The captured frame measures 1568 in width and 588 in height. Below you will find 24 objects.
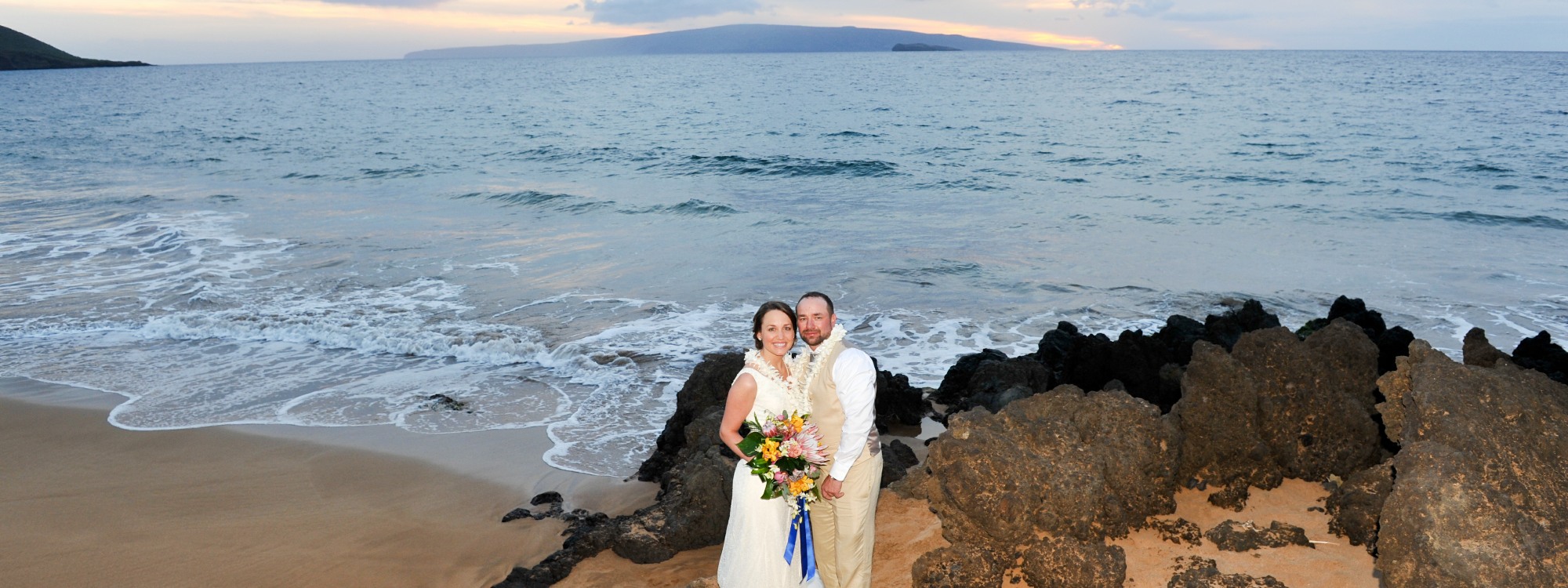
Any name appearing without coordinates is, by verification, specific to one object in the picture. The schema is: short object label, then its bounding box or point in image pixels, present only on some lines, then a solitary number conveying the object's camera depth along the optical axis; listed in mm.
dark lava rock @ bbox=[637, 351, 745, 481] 7586
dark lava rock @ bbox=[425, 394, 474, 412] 9406
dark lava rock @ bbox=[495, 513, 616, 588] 5742
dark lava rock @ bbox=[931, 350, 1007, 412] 9273
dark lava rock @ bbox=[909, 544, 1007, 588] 4875
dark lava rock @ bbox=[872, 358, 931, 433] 8461
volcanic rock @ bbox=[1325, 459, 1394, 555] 5043
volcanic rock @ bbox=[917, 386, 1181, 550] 4945
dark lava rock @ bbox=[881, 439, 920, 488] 6559
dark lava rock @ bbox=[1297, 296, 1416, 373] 7652
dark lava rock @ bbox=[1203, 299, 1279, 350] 8945
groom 4410
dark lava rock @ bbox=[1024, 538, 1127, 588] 4746
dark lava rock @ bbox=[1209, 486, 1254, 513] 5637
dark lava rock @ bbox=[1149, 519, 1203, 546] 5277
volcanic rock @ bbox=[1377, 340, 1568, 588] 3695
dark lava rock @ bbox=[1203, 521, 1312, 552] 5145
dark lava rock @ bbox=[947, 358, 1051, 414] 8453
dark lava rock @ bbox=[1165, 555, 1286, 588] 4727
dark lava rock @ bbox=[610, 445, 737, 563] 5934
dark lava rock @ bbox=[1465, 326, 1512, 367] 6109
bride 4484
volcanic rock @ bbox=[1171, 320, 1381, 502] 5777
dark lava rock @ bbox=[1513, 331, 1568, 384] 7691
